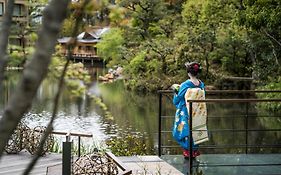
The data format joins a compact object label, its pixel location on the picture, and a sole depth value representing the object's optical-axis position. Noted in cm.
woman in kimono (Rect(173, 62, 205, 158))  1096
